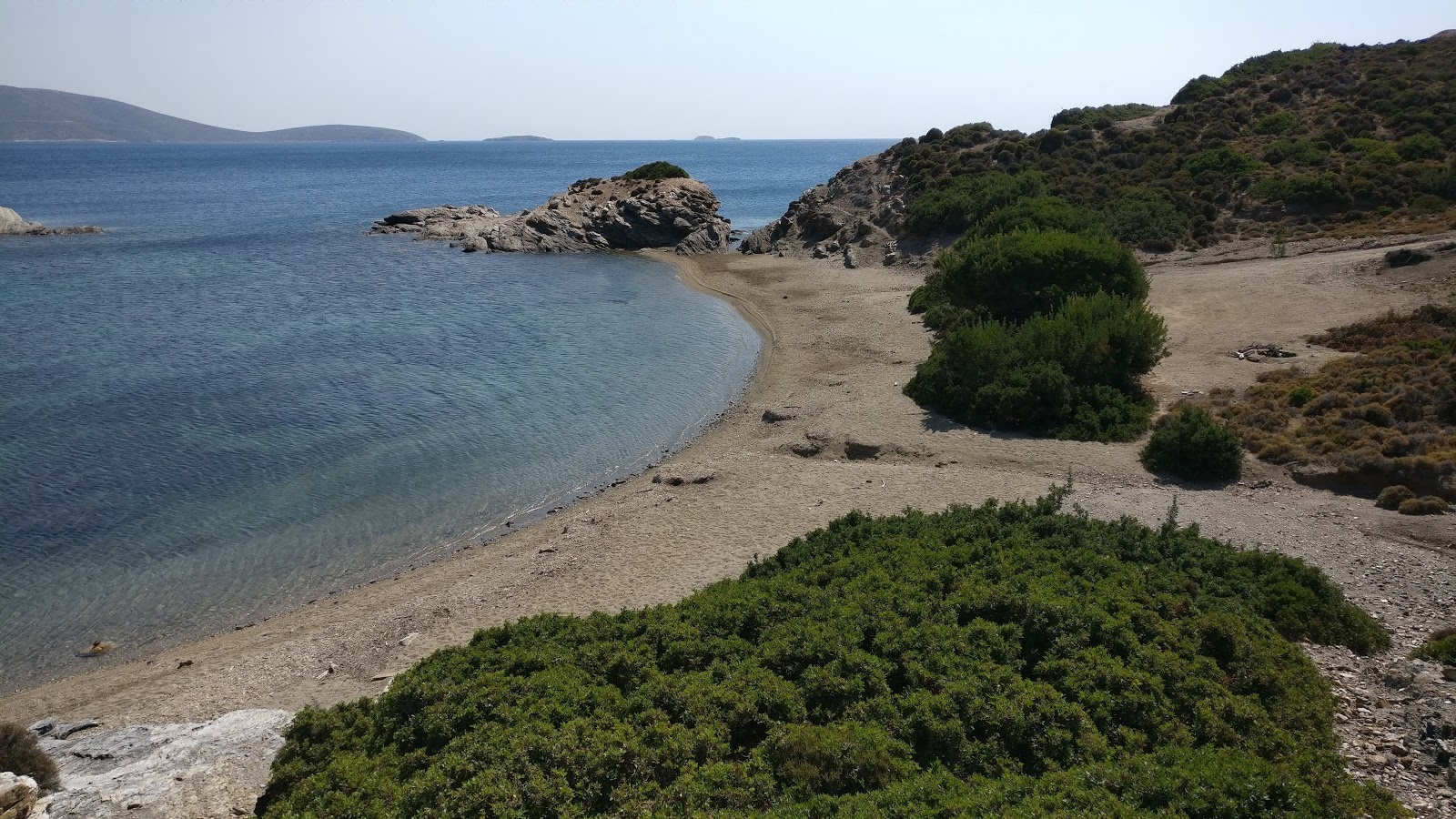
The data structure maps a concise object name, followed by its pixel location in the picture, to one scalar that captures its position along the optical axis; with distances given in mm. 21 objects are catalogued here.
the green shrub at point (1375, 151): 42594
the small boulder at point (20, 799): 8508
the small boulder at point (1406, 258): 30469
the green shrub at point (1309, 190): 40562
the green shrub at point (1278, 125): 49781
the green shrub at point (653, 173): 68875
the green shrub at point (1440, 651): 10383
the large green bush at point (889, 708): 7531
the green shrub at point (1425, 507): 15383
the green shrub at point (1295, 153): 44562
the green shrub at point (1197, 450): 18500
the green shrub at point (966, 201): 43375
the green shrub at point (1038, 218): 33812
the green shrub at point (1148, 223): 40562
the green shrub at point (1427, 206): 37750
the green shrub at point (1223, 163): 45031
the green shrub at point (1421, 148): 42500
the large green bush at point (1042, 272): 27734
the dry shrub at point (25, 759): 9664
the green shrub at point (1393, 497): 15953
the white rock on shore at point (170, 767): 8852
